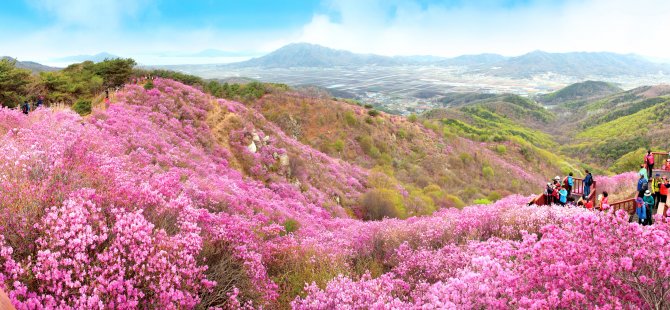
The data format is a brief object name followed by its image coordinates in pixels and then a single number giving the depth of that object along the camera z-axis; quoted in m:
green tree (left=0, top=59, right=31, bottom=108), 22.22
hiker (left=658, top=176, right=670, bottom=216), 13.74
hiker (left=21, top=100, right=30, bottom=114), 17.21
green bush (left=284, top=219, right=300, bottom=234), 12.79
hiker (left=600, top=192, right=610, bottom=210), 11.88
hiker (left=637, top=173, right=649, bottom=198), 13.60
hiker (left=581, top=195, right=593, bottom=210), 13.12
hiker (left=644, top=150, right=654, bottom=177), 18.17
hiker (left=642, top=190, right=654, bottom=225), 12.26
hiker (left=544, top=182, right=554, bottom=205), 14.80
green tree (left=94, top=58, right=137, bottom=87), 32.16
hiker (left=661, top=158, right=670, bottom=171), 19.77
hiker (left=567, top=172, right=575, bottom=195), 16.34
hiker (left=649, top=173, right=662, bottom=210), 14.06
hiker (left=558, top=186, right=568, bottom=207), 14.12
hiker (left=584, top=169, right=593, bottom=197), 15.98
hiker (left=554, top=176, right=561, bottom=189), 15.15
